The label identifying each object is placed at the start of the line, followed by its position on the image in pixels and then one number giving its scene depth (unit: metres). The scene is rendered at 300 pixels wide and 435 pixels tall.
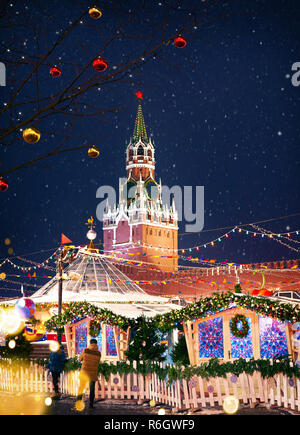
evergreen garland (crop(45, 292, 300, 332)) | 12.43
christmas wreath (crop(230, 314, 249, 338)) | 14.03
